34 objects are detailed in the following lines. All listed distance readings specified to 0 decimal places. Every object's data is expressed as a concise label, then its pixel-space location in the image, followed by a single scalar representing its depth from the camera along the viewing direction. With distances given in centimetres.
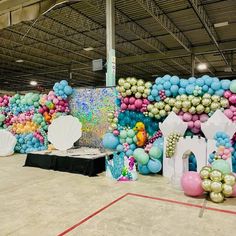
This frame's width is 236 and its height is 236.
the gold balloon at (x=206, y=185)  285
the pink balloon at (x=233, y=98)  364
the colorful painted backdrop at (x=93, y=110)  491
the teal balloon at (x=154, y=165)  395
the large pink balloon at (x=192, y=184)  293
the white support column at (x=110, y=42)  536
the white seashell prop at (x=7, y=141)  598
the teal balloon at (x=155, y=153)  395
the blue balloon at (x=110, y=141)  451
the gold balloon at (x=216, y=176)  283
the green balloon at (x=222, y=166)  297
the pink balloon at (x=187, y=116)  395
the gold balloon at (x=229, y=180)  282
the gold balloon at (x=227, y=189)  278
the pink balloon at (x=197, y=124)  388
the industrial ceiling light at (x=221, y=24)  859
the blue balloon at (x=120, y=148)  441
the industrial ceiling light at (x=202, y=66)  1435
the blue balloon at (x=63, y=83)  536
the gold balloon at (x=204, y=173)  290
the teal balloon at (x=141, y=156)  394
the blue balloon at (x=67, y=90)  530
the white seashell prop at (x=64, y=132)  491
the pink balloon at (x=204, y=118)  385
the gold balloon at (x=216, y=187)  280
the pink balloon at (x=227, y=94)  370
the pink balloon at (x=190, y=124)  394
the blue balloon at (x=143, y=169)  404
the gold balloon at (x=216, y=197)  280
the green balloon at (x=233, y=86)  360
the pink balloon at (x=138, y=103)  435
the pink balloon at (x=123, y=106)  451
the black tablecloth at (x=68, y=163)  411
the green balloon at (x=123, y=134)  439
